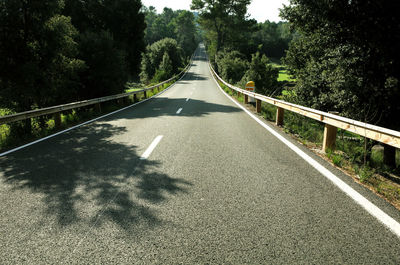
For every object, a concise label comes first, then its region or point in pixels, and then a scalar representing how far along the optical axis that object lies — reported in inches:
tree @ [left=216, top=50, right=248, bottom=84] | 1488.7
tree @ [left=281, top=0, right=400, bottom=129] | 305.4
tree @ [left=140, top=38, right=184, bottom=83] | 2438.5
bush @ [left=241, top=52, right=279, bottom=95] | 1160.2
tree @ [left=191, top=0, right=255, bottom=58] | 2411.4
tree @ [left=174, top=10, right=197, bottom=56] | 5270.7
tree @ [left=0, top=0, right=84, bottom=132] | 380.2
